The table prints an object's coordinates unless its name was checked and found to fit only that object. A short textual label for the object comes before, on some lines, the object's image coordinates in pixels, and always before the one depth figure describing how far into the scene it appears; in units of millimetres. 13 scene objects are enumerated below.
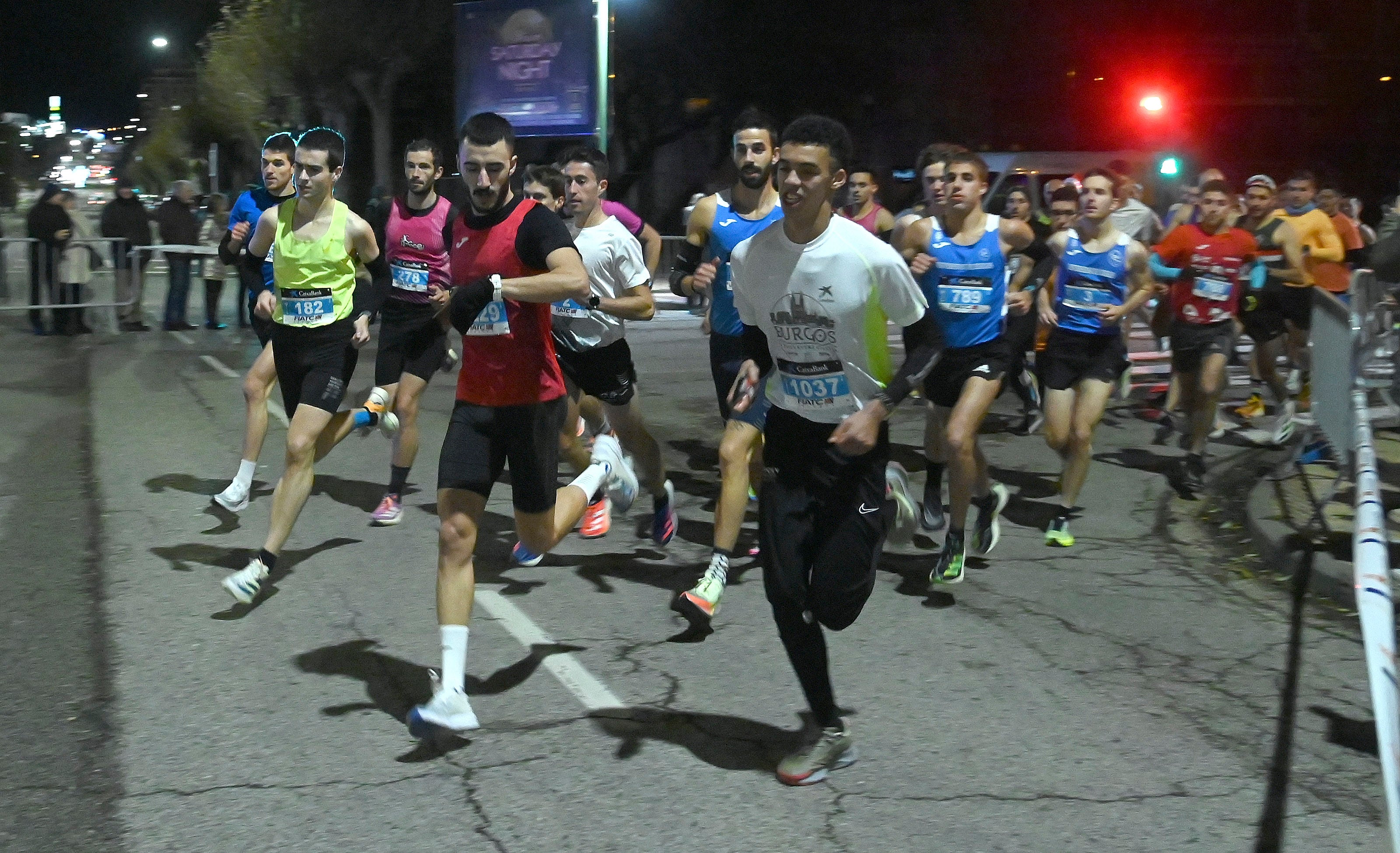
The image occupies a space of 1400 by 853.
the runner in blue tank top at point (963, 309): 6766
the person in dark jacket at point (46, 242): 17734
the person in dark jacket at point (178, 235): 18469
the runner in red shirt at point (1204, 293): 9414
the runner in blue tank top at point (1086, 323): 7758
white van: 19250
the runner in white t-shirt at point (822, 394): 4328
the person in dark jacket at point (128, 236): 18422
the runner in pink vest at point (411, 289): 7668
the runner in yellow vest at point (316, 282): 6617
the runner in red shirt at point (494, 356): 4629
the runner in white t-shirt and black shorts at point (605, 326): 7105
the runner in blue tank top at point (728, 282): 6195
